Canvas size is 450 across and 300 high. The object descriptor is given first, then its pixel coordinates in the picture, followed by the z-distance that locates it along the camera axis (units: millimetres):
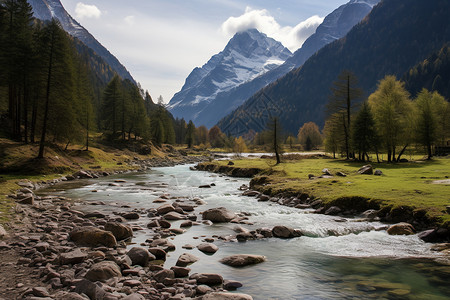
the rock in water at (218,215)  18844
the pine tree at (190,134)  149750
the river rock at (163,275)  9438
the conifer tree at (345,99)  60500
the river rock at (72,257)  10000
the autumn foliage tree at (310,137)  135250
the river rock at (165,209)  20250
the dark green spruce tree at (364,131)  50438
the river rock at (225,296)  8016
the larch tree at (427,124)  52906
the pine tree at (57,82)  37188
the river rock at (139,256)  10805
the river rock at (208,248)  12830
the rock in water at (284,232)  15578
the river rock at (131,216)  18672
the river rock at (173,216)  18938
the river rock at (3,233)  12156
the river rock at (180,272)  9977
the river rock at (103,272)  8938
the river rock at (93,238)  12570
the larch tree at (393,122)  50125
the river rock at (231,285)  9280
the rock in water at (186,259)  10938
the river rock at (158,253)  11688
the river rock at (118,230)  14000
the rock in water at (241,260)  11336
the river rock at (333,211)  20456
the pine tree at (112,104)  86875
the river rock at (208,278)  9477
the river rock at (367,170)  34906
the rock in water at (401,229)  15187
